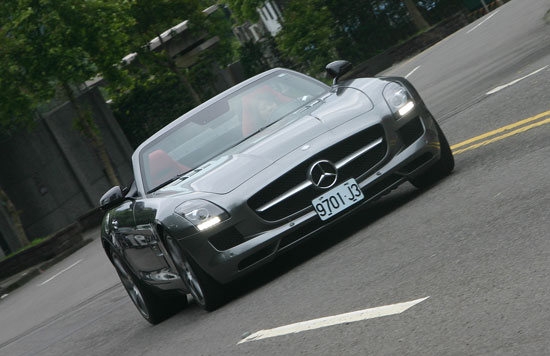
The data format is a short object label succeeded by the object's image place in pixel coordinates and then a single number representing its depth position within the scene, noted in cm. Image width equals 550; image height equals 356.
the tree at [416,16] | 4300
